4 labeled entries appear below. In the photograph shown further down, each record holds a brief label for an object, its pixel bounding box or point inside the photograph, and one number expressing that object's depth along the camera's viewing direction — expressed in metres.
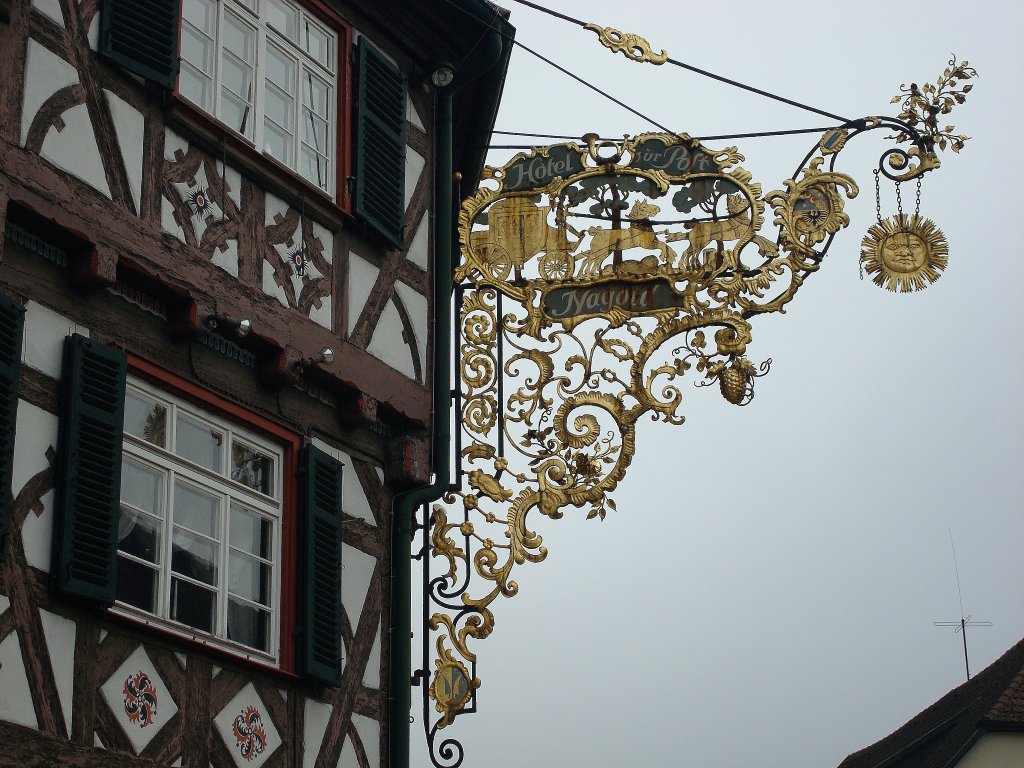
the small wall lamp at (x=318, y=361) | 11.17
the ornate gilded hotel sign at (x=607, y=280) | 12.18
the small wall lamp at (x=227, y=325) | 10.52
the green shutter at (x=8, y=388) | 8.82
